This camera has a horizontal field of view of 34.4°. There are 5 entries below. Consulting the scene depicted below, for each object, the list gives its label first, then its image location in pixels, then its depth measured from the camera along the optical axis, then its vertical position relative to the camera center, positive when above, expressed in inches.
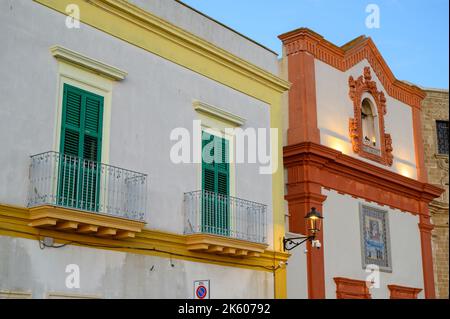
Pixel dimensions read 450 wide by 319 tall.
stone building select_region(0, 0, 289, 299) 444.1 +133.5
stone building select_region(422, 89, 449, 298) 1075.4 +282.5
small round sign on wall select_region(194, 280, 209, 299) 434.0 +36.8
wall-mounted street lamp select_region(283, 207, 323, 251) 618.8 +101.3
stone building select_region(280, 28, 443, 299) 737.6 +192.4
